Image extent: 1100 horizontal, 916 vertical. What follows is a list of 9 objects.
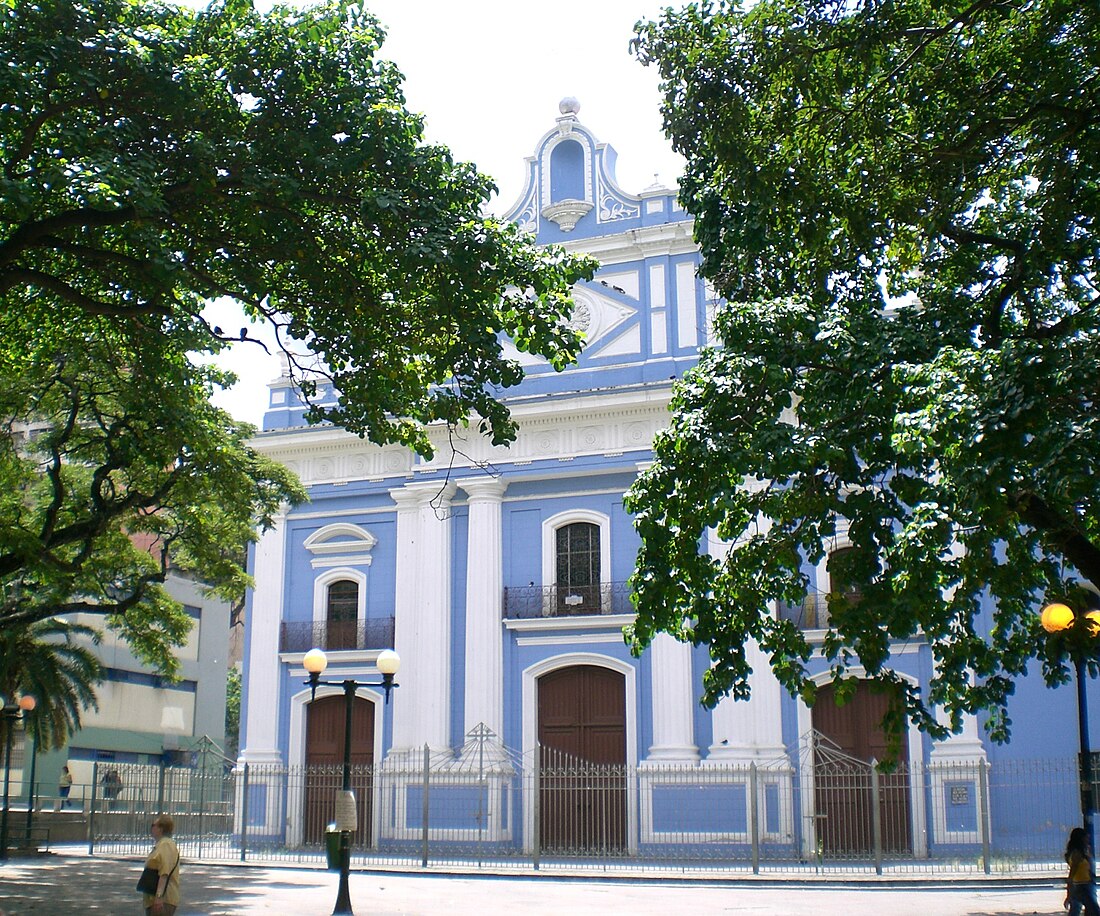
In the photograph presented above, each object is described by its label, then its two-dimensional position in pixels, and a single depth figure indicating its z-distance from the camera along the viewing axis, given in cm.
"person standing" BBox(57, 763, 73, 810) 3161
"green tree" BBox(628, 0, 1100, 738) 1088
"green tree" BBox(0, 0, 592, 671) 1110
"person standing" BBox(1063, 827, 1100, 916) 1171
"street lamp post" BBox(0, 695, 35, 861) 2219
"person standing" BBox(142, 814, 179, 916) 991
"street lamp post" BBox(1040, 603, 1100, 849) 1151
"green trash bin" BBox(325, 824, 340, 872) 1925
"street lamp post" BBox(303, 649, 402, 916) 1364
